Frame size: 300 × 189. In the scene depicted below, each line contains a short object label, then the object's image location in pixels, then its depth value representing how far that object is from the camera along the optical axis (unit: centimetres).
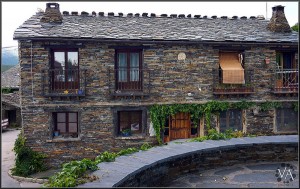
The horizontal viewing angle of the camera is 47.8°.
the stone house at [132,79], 1526
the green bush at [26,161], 1468
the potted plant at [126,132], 1608
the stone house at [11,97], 2867
